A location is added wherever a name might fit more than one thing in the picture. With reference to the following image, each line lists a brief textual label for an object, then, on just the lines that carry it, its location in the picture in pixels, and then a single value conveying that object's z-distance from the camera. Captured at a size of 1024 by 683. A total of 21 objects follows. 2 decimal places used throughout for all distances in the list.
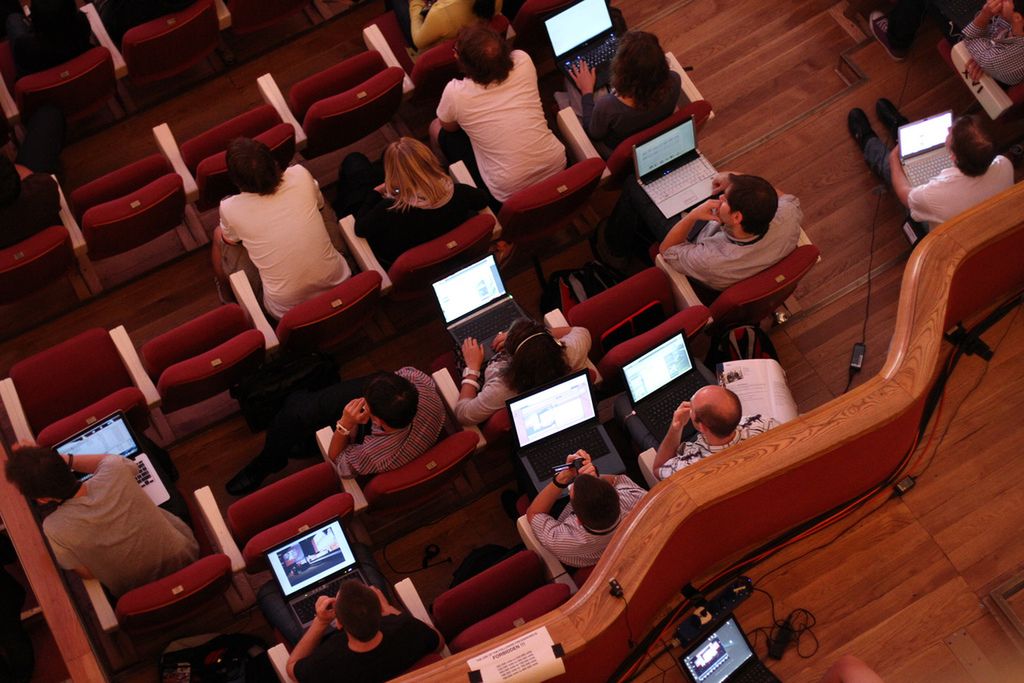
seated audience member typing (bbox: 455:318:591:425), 8.18
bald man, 7.72
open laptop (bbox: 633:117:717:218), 9.48
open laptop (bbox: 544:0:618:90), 10.20
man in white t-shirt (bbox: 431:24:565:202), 9.36
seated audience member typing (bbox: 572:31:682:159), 9.21
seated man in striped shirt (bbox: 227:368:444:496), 7.93
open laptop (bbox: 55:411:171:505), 8.30
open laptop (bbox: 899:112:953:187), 9.87
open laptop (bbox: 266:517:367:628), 8.01
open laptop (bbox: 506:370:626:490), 8.37
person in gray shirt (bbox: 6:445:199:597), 7.52
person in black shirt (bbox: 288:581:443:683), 7.16
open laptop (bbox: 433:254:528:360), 8.95
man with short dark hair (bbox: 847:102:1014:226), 8.94
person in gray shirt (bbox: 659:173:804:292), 8.47
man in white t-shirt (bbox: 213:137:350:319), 8.82
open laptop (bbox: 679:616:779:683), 7.88
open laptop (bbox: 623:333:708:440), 8.62
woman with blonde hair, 8.91
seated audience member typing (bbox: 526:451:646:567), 7.39
